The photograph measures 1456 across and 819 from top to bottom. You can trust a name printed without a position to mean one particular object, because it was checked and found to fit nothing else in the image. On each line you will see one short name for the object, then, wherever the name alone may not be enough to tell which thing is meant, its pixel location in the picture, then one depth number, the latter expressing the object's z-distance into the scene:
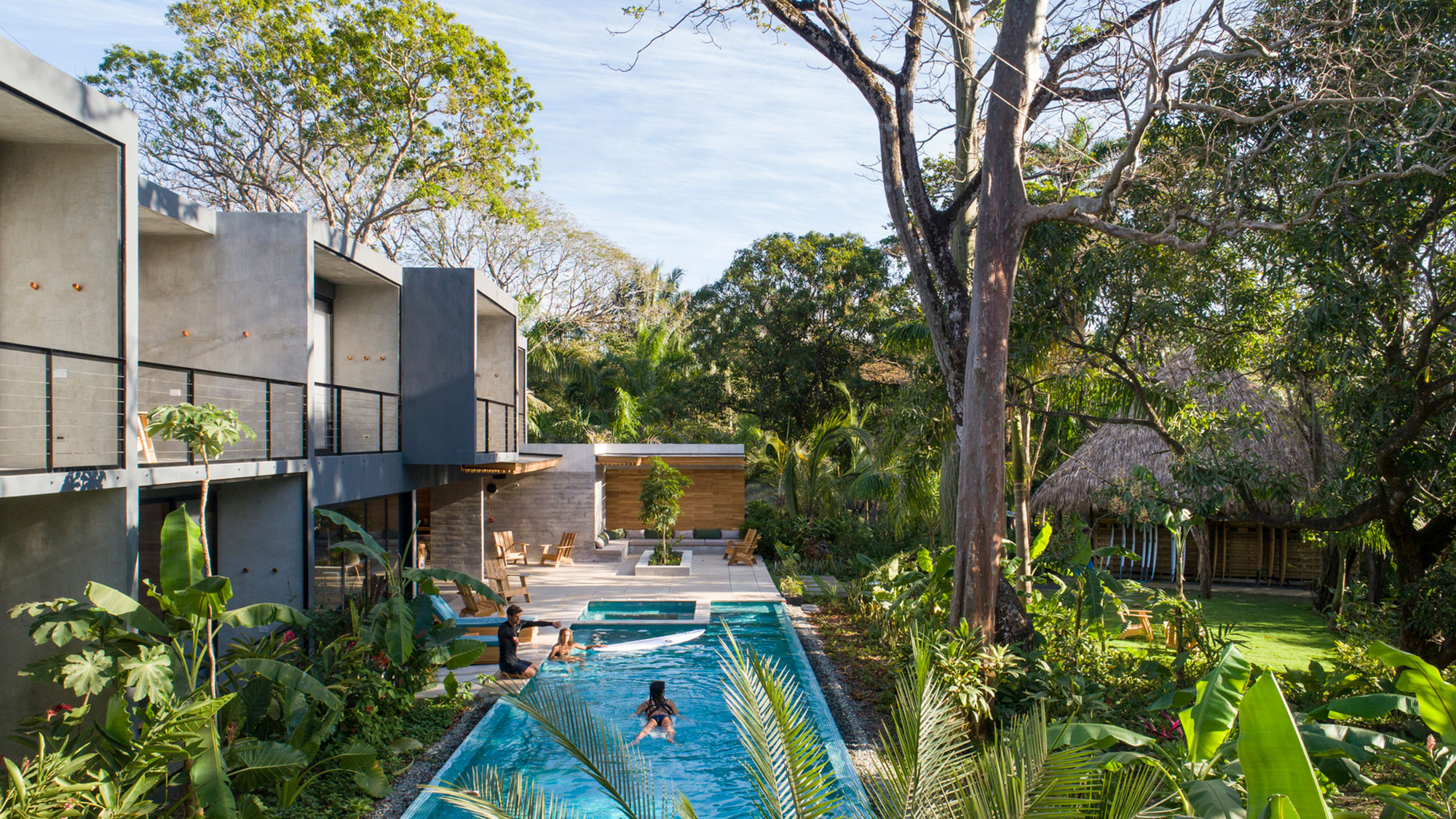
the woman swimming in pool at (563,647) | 11.95
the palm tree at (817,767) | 3.22
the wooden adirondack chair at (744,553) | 20.69
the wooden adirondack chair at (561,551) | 20.23
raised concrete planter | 18.88
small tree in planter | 19.92
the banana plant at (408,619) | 8.27
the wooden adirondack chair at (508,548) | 18.48
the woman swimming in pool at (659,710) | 9.67
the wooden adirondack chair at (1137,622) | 12.88
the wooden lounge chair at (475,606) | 14.23
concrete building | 7.05
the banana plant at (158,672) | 5.52
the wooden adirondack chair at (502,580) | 15.13
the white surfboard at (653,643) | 13.09
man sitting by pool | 10.89
